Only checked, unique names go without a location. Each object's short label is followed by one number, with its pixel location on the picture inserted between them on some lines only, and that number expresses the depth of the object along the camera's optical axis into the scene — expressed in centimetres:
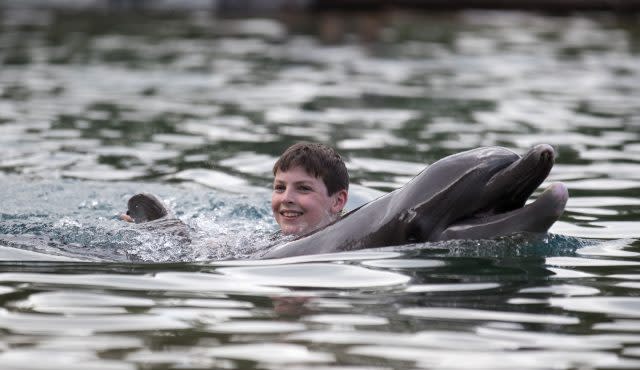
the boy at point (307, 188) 1409
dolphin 1112
